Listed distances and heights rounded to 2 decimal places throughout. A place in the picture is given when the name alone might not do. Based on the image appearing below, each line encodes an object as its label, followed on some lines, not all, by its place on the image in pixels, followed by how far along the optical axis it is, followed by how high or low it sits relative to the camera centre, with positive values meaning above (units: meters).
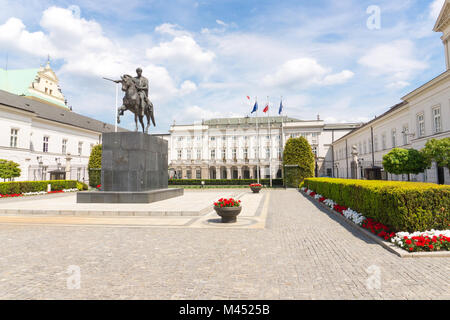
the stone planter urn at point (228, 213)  10.16 -1.52
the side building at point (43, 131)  34.19 +7.17
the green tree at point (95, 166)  40.91 +1.48
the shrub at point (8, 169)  25.27 +0.76
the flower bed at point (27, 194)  23.96 -1.67
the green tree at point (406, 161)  21.34 +0.80
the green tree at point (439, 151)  18.05 +1.38
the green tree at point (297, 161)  40.28 +1.80
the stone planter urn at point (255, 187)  28.25 -1.47
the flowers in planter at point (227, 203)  10.31 -1.15
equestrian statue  16.62 +5.11
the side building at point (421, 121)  23.55 +5.72
